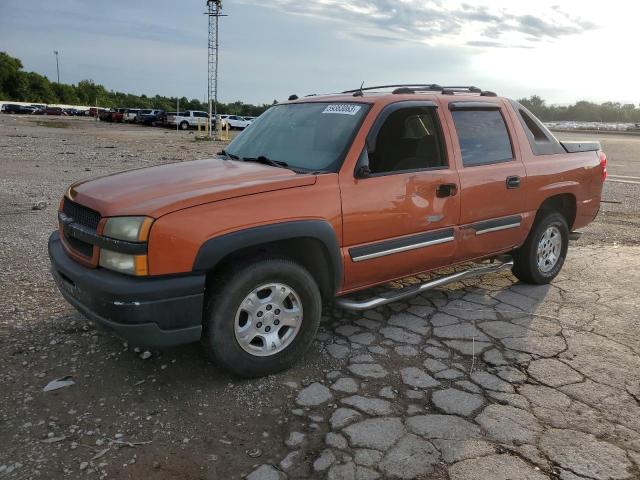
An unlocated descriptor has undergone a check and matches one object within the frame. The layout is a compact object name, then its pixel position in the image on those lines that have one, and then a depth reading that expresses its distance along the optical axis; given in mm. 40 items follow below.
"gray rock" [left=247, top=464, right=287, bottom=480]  2553
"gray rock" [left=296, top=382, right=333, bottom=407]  3197
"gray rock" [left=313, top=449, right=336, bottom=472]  2617
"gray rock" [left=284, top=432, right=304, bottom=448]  2805
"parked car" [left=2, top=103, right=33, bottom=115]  61906
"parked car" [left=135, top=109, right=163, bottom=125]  45544
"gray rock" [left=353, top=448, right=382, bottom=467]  2648
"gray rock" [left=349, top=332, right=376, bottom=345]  4004
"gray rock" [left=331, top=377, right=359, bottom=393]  3332
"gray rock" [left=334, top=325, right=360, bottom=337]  4164
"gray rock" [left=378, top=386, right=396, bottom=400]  3262
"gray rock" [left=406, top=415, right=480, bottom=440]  2887
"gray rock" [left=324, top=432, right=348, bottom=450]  2785
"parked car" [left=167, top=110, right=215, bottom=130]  41438
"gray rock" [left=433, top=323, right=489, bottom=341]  4119
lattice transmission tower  36053
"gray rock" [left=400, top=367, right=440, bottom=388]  3411
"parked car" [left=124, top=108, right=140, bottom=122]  48528
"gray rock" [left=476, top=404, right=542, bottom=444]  2885
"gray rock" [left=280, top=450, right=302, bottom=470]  2636
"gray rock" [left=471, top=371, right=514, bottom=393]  3383
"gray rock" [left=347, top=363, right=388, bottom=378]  3518
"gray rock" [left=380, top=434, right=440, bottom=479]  2594
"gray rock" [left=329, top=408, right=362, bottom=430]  2977
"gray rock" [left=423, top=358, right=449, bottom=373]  3605
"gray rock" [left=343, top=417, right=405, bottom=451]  2803
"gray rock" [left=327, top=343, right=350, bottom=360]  3795
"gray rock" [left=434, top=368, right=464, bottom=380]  3508
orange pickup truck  3006
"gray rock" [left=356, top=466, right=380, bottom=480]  2547
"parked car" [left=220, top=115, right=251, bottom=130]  42850
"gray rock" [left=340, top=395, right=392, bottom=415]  3102
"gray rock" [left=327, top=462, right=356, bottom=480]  2553
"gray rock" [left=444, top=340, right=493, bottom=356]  3879
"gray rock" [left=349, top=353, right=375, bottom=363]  3707
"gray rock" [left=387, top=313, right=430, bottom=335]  4238
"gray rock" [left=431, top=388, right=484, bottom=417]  3129
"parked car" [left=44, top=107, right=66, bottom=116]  66688
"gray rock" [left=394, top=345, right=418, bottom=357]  3818
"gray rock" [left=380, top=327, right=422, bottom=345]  4039
